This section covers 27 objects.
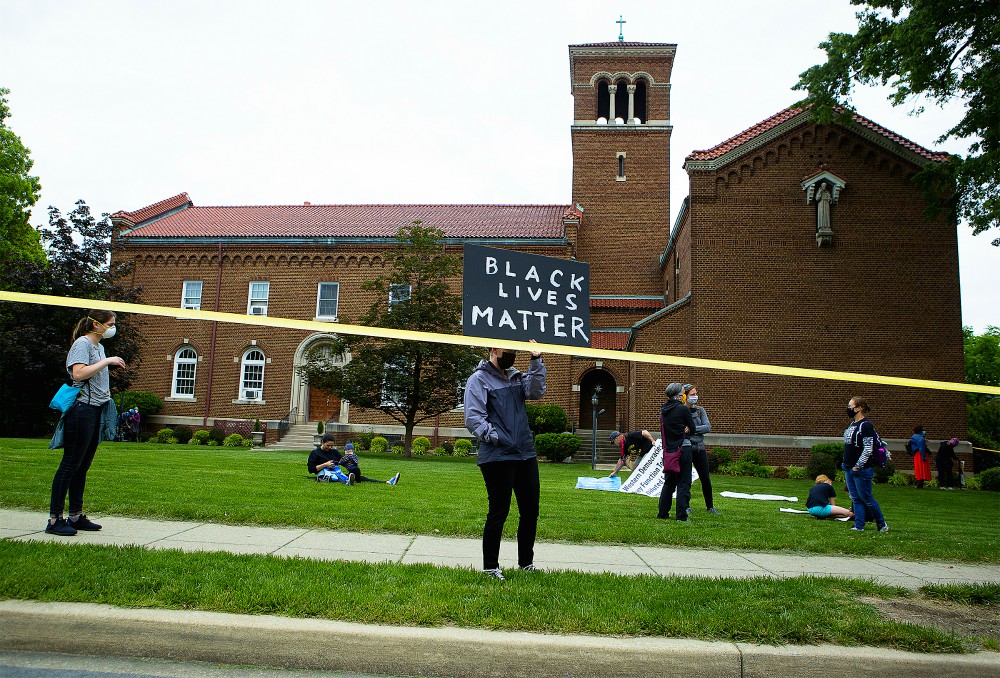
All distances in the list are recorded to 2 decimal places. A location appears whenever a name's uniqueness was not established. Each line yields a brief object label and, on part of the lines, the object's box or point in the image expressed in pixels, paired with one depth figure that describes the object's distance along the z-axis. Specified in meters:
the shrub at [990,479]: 19.70
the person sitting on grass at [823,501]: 10.01
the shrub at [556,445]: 24.58
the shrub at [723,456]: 21.38
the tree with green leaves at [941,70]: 14.87
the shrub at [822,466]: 20.19
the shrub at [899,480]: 20.09
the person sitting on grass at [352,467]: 12.51
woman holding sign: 5.02
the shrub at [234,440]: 29.86
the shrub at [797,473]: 20.66
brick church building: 22.72
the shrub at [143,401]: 31.98
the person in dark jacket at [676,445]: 8.93
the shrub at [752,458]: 21.34
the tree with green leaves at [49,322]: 23.73
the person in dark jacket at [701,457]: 9.86
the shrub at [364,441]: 29.34
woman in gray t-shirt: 5.98
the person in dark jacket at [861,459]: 8.34
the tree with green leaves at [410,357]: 23.67
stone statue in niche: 22.97
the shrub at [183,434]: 30.30
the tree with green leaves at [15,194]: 32.09
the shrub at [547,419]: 27.00
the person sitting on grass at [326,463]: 12.61
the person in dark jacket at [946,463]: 20.39
